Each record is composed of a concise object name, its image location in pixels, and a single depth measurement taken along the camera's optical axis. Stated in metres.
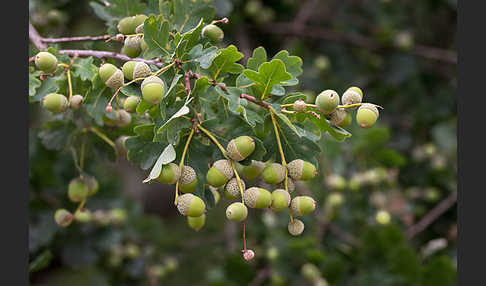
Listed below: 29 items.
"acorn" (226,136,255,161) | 1.41
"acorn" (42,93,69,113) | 1.47
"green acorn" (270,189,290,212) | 1.41
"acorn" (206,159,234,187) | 1.40
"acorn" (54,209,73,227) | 1.58
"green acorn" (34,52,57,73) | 1.44
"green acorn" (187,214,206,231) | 1.48
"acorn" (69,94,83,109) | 1.50
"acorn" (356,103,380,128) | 1.41
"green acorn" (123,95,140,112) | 1.44
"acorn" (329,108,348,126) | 1.43
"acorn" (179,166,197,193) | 1.41
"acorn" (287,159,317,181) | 1.43
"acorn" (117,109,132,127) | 1.54
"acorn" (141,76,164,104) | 1.38
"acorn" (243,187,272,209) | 1.40
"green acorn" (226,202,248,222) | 1.39
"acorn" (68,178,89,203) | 1.58
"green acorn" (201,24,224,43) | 1.48
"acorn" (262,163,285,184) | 1.42
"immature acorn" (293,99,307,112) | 1.41
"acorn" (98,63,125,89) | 1.43
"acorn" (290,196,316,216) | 1.42
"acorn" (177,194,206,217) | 1.39
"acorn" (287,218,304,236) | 1.42
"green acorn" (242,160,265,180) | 1.44
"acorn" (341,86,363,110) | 1.41
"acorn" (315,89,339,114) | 1.40
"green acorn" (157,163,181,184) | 1.39
